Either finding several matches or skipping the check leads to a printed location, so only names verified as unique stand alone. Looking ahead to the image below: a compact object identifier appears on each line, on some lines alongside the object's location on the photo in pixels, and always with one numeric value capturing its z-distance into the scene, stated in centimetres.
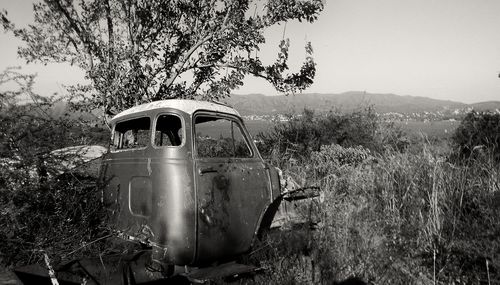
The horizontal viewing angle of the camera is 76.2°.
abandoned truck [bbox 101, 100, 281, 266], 310
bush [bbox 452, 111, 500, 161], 1079
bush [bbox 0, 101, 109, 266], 285
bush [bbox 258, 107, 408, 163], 1126
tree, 664
